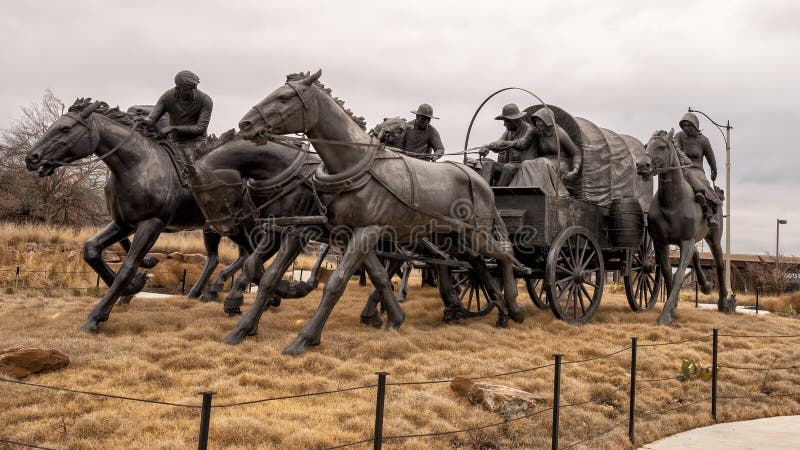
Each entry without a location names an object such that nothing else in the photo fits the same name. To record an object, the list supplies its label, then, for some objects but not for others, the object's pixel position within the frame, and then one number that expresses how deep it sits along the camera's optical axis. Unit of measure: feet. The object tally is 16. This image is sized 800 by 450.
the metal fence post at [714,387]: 21.13
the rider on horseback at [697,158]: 33.47
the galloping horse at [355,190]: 19.61
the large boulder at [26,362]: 16.31
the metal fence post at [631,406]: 18.18
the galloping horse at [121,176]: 22.57
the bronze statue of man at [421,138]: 31.50
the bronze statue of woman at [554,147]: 31.37
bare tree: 76.89
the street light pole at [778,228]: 100.37
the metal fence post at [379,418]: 12.32
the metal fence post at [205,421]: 10.12
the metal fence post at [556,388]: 15.69
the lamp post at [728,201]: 66.59
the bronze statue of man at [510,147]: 31.07
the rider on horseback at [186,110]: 26.08
